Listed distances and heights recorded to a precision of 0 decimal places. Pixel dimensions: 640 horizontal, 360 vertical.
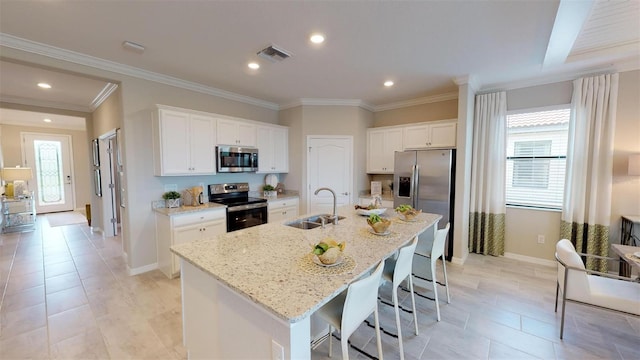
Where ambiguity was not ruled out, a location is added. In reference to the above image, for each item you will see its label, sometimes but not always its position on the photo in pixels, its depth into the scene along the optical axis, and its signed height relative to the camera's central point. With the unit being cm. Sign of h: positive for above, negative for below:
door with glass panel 701 -3
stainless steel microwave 388 +15
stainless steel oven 375 -56
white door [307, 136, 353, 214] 472 +1
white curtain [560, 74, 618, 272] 316 +3
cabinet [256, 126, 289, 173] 448 +35
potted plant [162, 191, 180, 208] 346 -42
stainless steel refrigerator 371 -21
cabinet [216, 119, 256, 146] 387 +56
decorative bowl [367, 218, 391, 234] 210 -48
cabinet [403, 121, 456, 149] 402 +54
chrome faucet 252 -52
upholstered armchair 196 -100
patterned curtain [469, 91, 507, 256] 383 -7
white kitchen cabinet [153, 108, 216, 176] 329 +34
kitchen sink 262 -57
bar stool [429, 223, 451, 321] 237 -77
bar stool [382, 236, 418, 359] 183 -77
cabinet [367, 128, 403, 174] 463 +38
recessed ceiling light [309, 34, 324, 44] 239 +125
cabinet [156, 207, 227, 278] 319 -81
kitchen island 113 -58
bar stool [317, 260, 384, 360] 131 -82
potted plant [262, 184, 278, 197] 466 -43
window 361 +16
